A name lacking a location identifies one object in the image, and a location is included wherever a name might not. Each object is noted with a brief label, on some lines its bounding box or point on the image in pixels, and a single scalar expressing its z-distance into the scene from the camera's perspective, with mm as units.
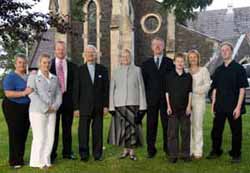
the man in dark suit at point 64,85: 8344
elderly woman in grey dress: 8289
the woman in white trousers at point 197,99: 8406
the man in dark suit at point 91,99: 8266
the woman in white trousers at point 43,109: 7723
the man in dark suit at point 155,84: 8445
